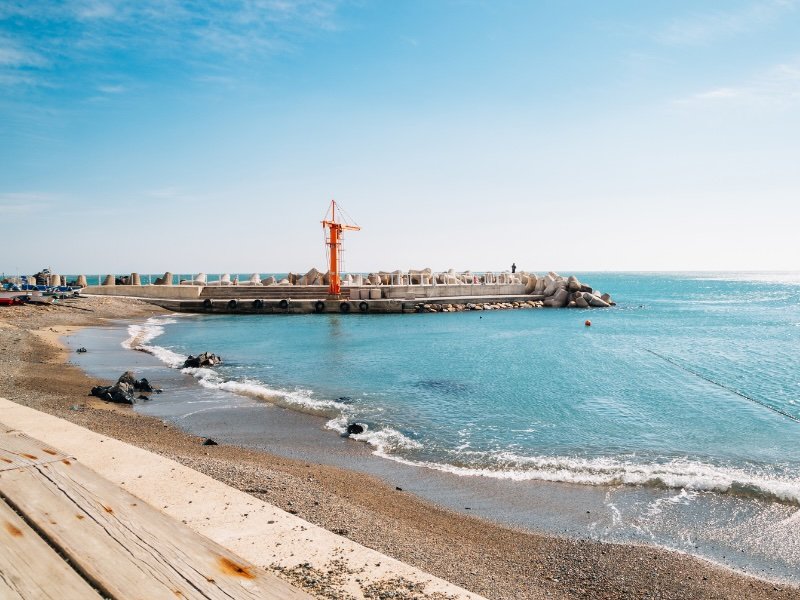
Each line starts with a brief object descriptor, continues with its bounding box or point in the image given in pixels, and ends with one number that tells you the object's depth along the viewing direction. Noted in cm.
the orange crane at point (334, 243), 4347
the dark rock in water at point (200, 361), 1777
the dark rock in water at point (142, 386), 1372
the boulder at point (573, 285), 5203
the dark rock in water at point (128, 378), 1331
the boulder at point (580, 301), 5141
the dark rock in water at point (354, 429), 1057
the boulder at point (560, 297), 5059
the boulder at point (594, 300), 5194
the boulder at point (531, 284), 5392
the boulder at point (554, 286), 5215
